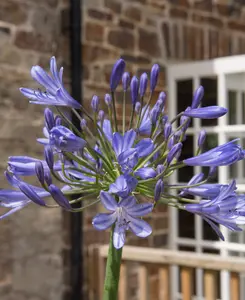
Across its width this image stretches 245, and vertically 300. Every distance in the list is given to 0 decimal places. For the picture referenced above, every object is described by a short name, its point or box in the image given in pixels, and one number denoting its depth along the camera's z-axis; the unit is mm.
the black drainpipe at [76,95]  4012
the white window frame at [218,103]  4262
